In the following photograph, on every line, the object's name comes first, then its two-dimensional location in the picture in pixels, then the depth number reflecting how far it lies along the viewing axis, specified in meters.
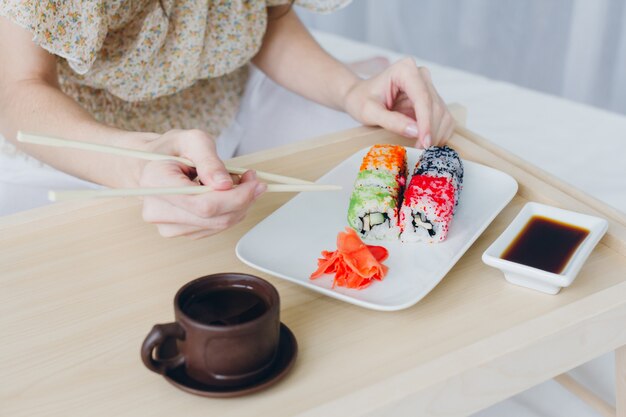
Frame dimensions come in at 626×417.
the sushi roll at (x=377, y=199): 0.94
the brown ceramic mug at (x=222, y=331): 0.66
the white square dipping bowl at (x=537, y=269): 0.81
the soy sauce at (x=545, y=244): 0.85
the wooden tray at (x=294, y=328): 0.70
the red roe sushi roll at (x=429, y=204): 0.92
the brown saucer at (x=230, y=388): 0.68
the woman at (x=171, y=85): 0.85
